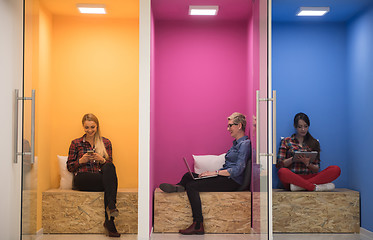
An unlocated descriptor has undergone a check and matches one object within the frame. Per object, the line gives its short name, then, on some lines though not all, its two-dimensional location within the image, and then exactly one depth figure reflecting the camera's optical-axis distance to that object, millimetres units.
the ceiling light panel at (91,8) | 5203
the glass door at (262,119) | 3473
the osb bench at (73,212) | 4977
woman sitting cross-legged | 5152
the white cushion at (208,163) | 5641
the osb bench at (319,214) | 5039
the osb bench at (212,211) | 5059
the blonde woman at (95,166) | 4867
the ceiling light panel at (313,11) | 5203
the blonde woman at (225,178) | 4980
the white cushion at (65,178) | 5324
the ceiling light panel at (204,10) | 5215
